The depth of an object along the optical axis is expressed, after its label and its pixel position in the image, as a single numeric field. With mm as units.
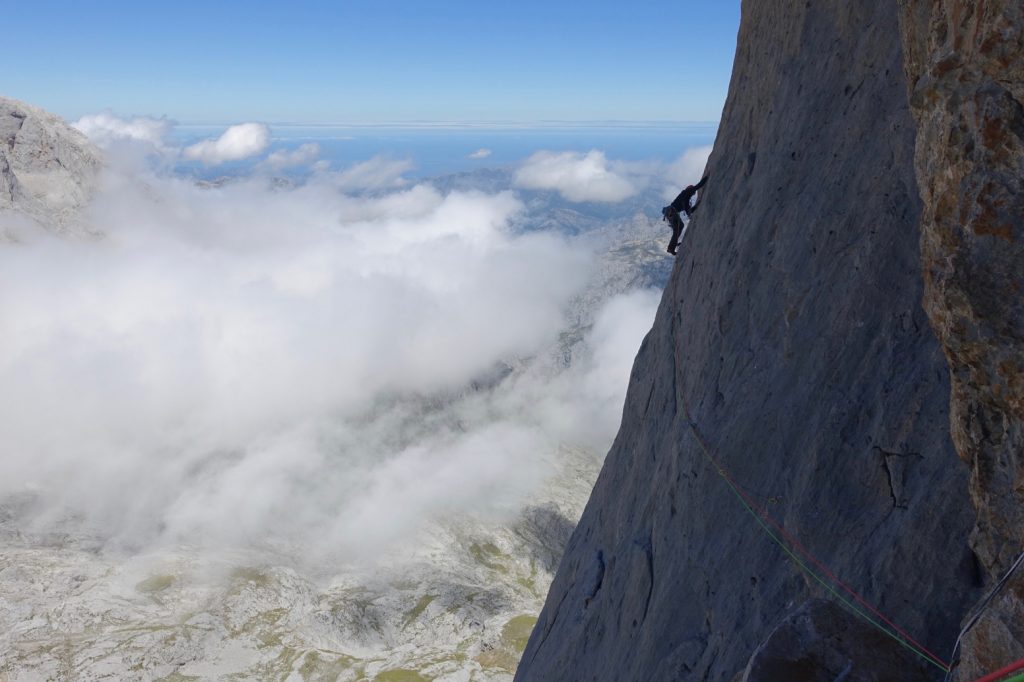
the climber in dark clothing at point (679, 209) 24781
